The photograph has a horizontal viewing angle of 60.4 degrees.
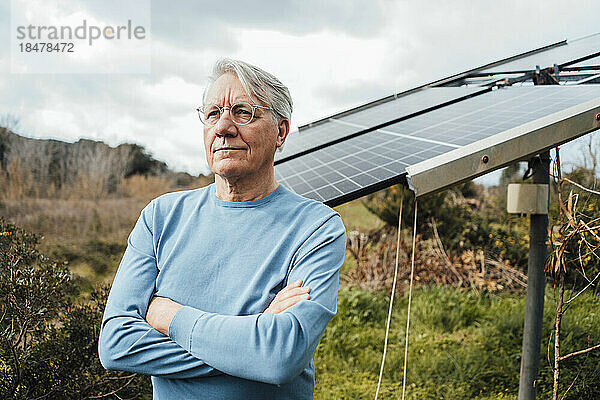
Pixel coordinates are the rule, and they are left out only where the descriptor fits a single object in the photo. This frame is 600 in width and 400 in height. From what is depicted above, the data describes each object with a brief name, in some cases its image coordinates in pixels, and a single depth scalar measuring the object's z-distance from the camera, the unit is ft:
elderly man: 4.60
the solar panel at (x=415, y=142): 7.87
